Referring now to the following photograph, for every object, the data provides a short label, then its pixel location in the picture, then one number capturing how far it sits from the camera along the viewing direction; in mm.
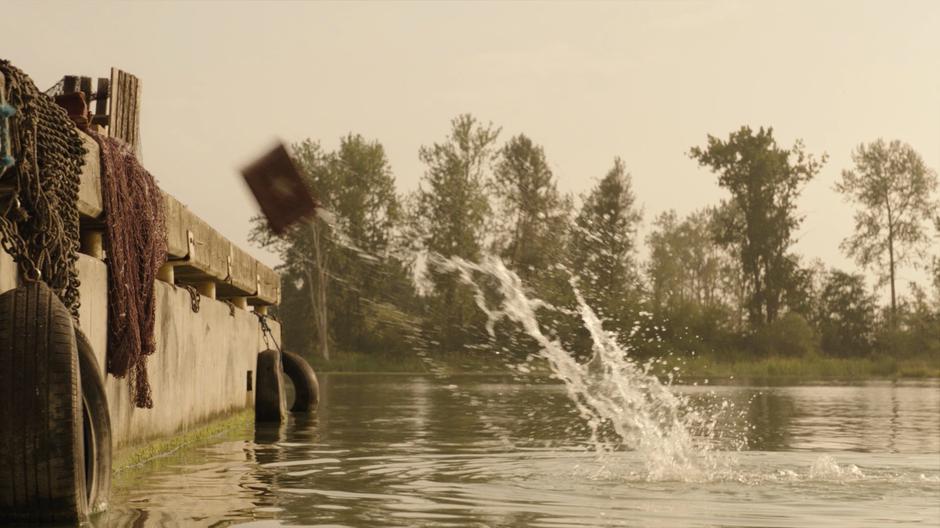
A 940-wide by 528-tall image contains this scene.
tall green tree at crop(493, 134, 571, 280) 68375
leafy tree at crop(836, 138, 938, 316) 79188
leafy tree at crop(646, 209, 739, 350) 106625
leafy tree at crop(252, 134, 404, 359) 72188
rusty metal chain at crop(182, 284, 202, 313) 14523
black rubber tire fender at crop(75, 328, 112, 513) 7660
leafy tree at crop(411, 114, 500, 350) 73188
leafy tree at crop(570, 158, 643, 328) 58406
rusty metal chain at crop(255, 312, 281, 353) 20328
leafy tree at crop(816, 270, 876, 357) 74375
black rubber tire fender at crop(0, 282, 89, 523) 6953
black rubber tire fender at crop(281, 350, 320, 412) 21188
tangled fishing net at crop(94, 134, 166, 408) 10672
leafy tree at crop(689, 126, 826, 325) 78250
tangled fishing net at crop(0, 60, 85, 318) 8133
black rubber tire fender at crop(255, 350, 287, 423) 18328
